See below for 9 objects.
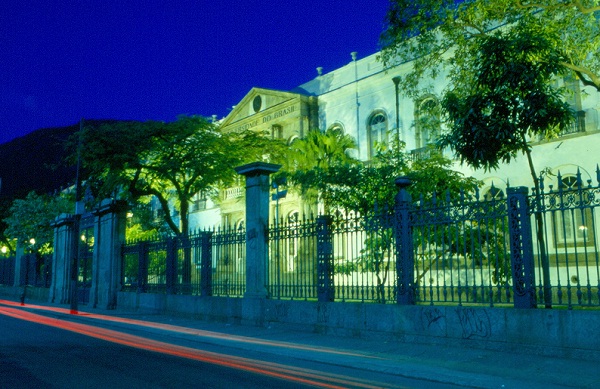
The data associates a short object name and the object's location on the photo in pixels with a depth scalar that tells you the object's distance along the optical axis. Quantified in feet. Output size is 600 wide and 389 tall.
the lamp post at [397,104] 93.88
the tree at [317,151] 82.48
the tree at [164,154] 67.92
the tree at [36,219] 131.75
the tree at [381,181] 53.78
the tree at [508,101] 35.78
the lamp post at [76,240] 59.41
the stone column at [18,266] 103.73
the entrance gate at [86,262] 72.95
